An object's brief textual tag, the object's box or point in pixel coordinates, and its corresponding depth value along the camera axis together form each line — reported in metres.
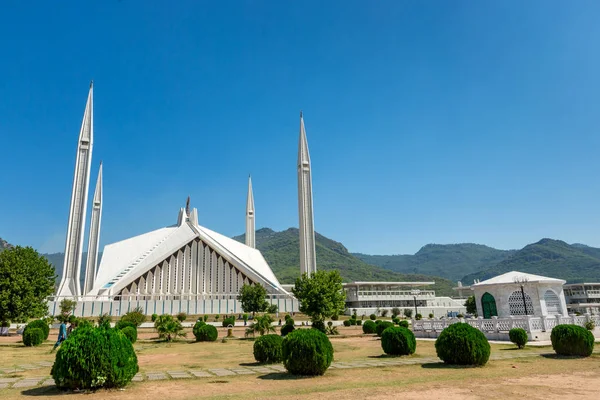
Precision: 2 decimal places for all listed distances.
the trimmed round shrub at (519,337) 14.93
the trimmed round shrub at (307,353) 9.19
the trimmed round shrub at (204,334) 22.12
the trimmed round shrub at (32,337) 18.67
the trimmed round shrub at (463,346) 10.32
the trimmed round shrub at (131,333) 19.72
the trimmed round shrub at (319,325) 25.11
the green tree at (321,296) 25.91
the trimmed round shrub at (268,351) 11.72
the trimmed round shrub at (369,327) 25.56
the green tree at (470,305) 45.31
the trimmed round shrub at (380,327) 23.97
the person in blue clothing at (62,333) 15.32
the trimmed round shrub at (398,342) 13.02
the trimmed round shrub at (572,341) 11.92
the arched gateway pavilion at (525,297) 22.59
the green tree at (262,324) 20.77
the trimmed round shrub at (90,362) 7.35
